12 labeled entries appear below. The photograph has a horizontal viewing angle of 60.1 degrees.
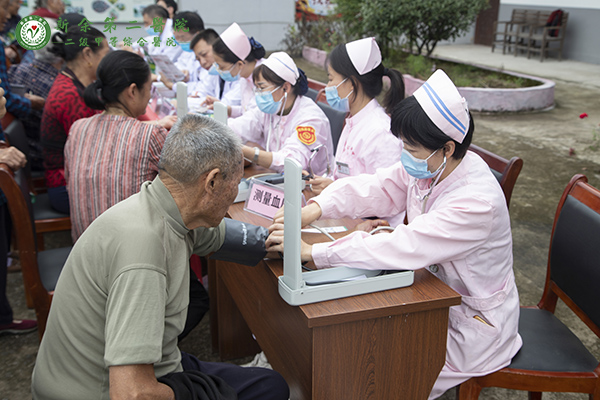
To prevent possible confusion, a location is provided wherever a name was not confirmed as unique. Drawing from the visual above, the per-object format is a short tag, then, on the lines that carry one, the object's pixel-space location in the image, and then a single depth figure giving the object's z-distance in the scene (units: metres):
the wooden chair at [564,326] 1.55
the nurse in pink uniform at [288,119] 2.62
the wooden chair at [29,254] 1.93
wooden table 1.35
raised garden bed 6.75
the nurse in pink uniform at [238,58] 3.51
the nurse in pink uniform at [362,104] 2.32
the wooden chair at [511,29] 10.62
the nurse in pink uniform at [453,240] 1.47
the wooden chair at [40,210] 2.69
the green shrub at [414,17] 7.79
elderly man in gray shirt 1.10
